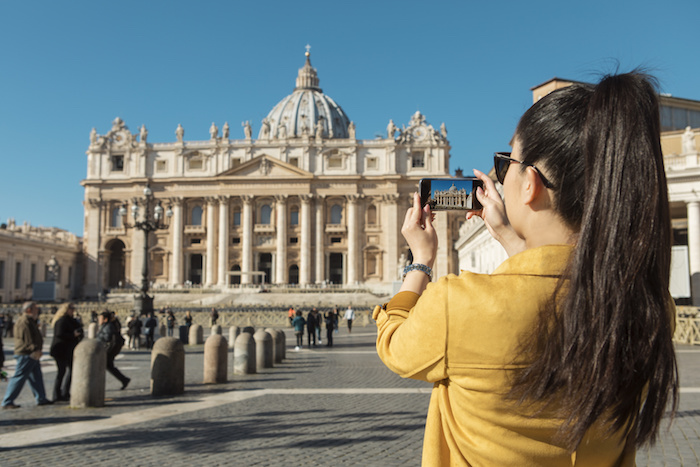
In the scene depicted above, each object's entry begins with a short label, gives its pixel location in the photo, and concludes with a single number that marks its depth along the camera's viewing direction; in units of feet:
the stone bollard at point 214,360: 34.55
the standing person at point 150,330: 57.77
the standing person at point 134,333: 57.36
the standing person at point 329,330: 61.73
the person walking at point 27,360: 27.55
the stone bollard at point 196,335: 63.93
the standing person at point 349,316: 82.23
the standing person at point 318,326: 66.59
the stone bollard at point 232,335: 60.03
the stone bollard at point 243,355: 38.83
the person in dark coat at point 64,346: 29.53
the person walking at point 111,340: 33.08
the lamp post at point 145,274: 65.36
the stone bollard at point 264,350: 42.36
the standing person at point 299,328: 59.72
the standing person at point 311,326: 62.08
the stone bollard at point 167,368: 30.42
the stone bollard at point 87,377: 27.07
